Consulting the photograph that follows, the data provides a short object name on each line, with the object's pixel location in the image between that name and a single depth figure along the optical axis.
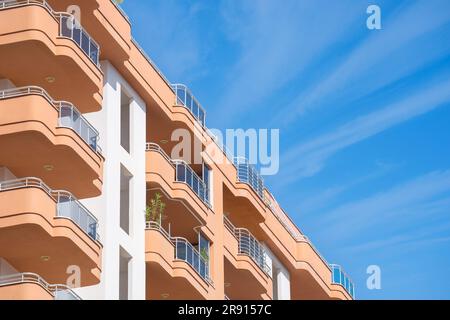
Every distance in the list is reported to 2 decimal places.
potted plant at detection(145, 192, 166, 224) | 45.59
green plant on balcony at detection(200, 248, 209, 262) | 49.09
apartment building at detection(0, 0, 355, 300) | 38.56
